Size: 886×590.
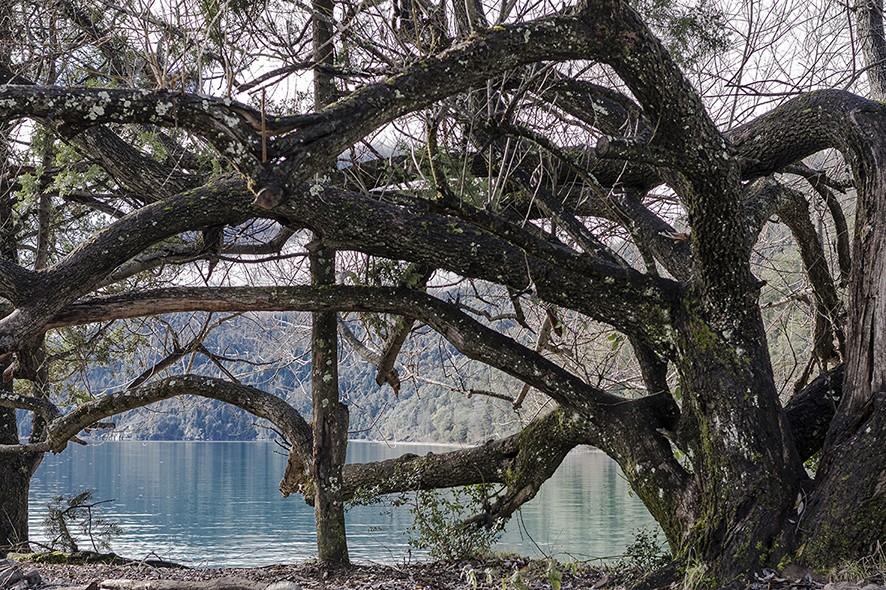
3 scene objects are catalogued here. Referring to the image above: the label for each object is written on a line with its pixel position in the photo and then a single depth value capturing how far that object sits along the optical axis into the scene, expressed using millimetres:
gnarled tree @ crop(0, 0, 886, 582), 4395
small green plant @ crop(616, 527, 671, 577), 6844
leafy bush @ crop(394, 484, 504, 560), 7395
